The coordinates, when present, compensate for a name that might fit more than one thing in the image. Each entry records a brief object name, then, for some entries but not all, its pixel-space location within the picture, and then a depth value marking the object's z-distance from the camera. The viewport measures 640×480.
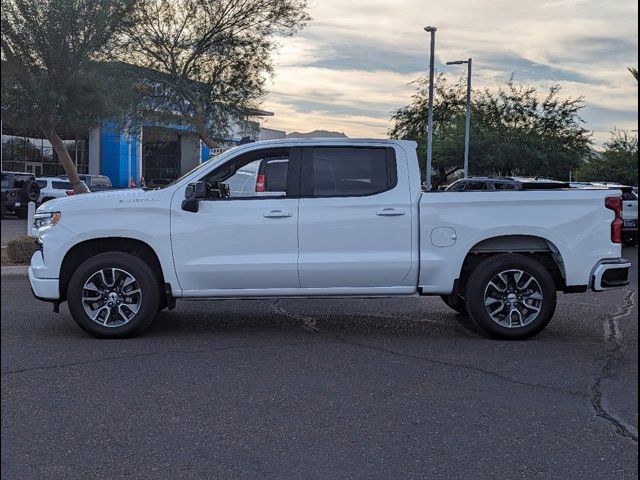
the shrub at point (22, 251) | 13.18
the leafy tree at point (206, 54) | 24.23
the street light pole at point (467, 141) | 34.62
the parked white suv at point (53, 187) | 33.66
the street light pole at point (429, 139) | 28.59
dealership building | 28.84
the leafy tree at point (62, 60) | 11.85
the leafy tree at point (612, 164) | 31.17
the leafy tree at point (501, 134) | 41.00
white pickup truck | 7.34
